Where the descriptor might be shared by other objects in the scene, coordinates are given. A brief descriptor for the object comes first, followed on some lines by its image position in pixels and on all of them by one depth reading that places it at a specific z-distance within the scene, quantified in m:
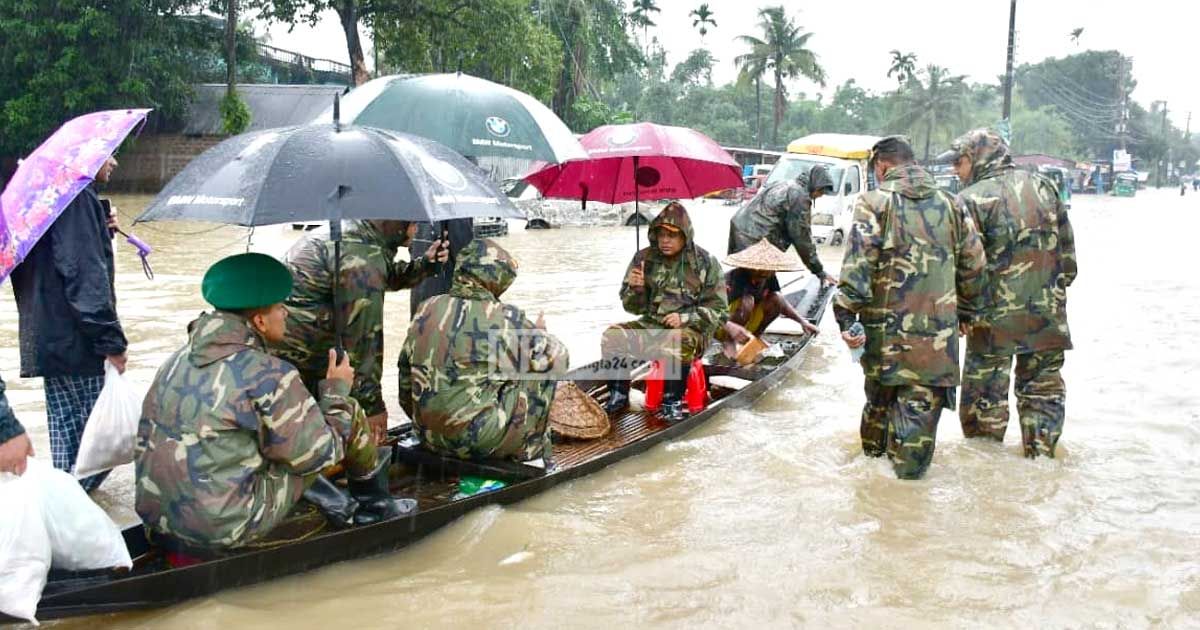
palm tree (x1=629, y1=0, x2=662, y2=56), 44.84
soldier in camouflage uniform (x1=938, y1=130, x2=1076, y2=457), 5.67
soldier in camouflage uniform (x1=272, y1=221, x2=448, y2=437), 4.69
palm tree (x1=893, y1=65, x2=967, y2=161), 60.47
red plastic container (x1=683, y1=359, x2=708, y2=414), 6.55
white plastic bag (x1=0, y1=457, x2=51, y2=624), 3.13
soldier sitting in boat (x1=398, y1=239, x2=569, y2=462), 4.48
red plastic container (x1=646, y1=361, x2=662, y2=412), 6.55
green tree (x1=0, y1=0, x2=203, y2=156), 27.11
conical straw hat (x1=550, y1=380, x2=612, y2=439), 5.73
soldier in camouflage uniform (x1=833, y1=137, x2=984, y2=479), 5.18
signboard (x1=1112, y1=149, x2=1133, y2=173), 58.28
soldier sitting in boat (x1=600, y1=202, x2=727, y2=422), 6.33
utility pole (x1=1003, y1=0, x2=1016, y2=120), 24.86
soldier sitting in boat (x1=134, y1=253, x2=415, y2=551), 3.38
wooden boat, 3.42
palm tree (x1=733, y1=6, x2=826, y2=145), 49.87
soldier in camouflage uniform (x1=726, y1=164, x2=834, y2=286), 8.59
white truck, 19.27
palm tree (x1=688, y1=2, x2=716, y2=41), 60.25
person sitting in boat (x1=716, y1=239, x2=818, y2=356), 7.93
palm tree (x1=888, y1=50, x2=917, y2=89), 62.91
